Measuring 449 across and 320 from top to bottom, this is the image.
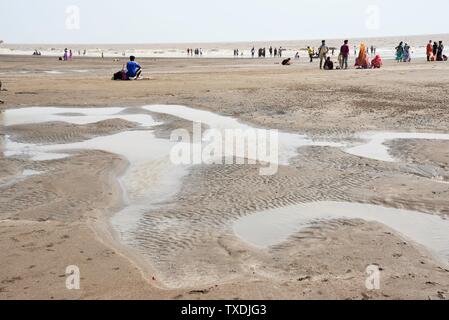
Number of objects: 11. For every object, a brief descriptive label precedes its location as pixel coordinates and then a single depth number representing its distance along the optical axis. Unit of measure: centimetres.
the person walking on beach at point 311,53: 4947
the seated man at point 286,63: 4353
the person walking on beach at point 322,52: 3382
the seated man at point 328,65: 3322
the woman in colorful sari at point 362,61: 3384
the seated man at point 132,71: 2727
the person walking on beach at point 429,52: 4181
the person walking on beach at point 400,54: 4394
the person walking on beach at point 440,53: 4072
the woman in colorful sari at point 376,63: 3388
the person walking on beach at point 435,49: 4271
